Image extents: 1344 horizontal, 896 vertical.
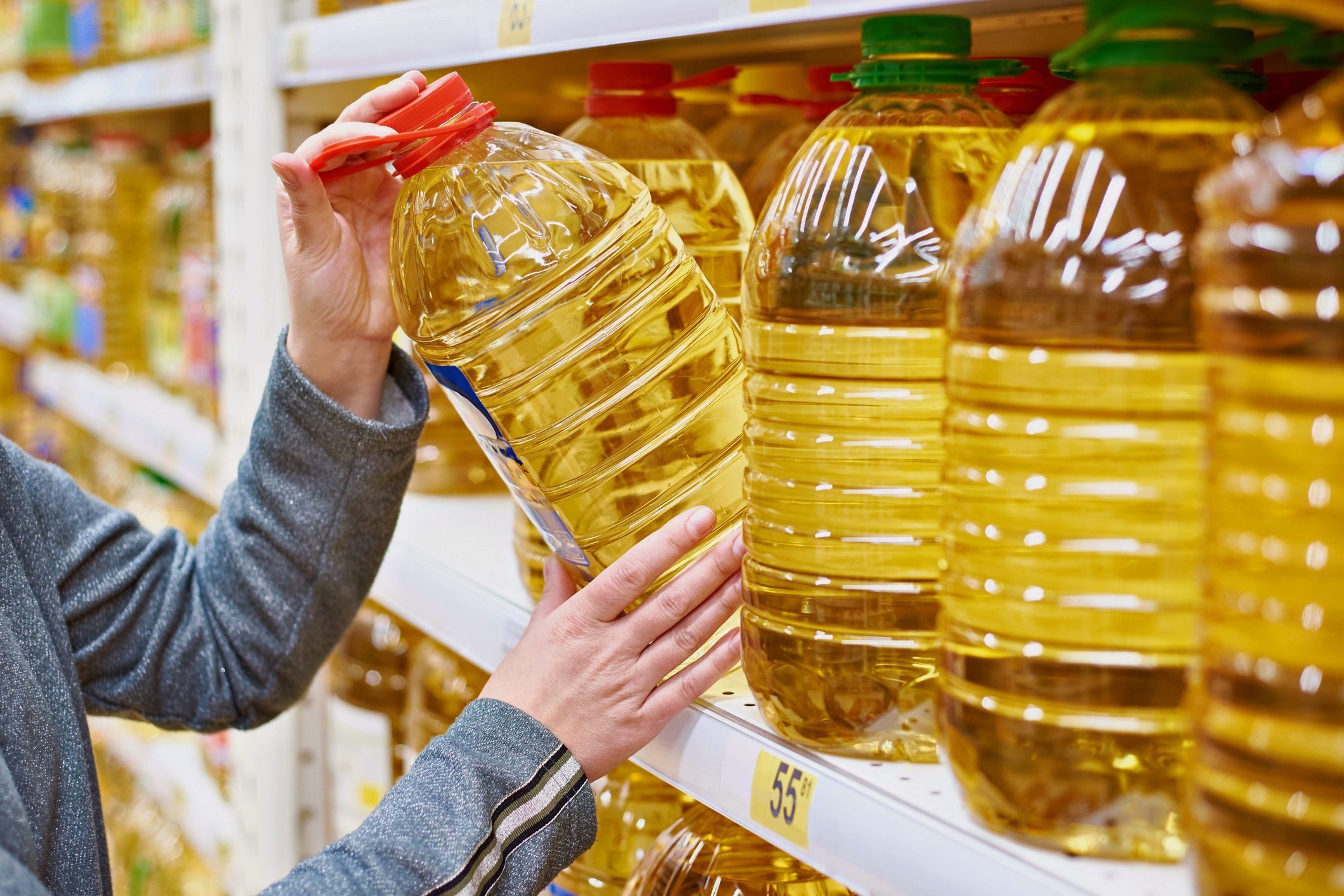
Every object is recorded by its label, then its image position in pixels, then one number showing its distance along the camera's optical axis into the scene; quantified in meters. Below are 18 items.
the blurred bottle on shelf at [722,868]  1.08
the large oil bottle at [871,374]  0.77
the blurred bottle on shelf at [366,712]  1.61
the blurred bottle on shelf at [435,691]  1.62
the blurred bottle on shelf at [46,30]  2.85
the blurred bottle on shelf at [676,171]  1.11
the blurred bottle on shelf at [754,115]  1.21
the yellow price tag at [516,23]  1.04
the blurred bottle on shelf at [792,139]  1.03
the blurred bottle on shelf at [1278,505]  0.49
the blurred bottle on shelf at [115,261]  2.72
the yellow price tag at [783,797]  0.77
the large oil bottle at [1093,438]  0.60
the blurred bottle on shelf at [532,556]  1.20
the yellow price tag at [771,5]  0.76
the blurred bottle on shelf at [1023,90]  0.92
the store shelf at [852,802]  0.63
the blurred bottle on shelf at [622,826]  1.32
